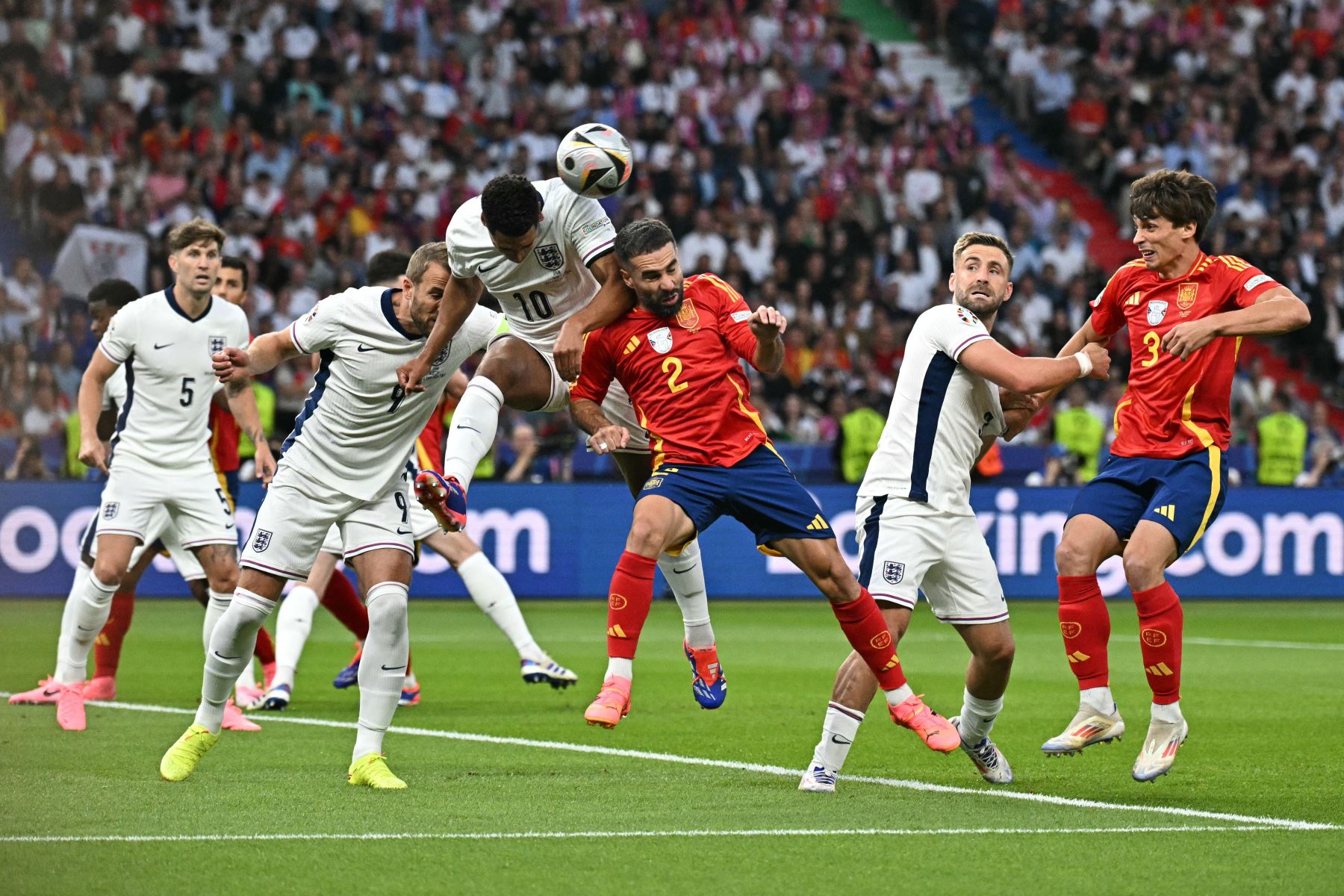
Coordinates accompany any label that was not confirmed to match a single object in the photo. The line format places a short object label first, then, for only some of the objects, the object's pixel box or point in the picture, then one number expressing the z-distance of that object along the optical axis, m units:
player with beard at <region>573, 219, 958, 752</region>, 13.93
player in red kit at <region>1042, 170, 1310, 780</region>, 14.04
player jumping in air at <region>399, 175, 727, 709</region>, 14.90
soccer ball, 15.44
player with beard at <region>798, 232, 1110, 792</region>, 14.02
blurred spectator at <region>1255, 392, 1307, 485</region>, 40.84
